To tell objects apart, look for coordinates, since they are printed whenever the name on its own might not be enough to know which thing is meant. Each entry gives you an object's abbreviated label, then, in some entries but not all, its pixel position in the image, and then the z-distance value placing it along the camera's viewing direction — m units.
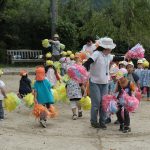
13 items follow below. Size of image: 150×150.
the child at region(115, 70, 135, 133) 11.31
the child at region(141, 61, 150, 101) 16.91
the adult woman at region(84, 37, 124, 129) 11.51
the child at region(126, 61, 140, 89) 14.32
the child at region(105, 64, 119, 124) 12.28
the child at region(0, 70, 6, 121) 12.56
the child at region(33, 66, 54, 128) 12.20
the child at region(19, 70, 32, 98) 15.59
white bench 31.05
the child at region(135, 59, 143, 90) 16.97
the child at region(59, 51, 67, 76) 17.70
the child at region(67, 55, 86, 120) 12.92
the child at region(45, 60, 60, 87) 15.32
